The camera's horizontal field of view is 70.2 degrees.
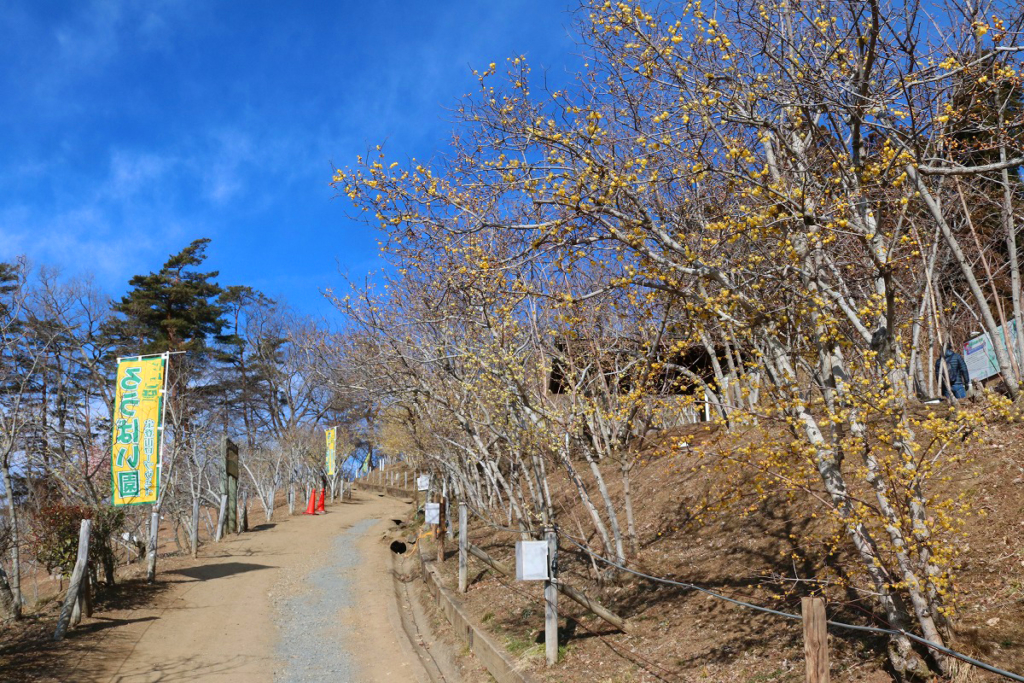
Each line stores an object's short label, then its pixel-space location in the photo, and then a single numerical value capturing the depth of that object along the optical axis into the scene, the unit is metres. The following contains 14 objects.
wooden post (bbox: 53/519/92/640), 10.51
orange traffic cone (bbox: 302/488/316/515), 34.81
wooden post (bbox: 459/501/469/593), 12.05
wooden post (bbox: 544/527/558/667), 7.21
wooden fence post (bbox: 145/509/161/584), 14.80
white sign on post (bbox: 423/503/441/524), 15.37
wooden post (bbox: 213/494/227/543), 24.18
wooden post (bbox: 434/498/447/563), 15.41
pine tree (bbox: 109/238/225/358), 35.88
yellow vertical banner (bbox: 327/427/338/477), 35.44
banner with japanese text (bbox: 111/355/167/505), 13.84
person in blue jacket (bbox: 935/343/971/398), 14.45
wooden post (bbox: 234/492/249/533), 26.69
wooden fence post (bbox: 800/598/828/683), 3.92
